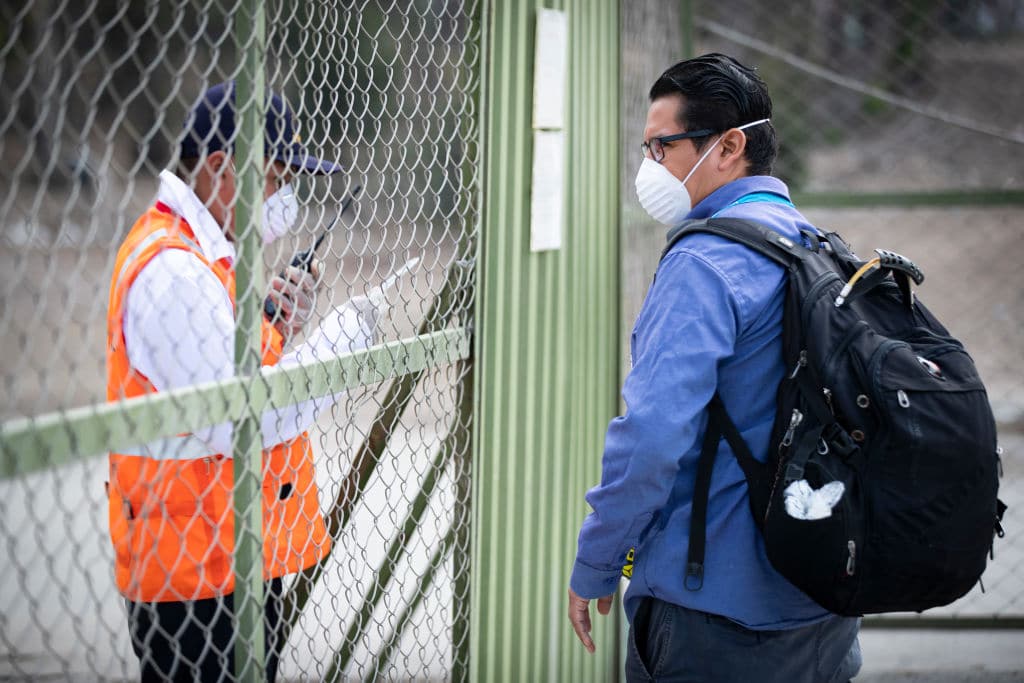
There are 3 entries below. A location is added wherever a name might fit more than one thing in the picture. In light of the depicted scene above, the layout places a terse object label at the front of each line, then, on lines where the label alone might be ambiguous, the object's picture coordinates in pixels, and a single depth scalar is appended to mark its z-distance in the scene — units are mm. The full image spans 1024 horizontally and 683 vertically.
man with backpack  7250
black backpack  7217
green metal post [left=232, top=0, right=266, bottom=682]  7179
